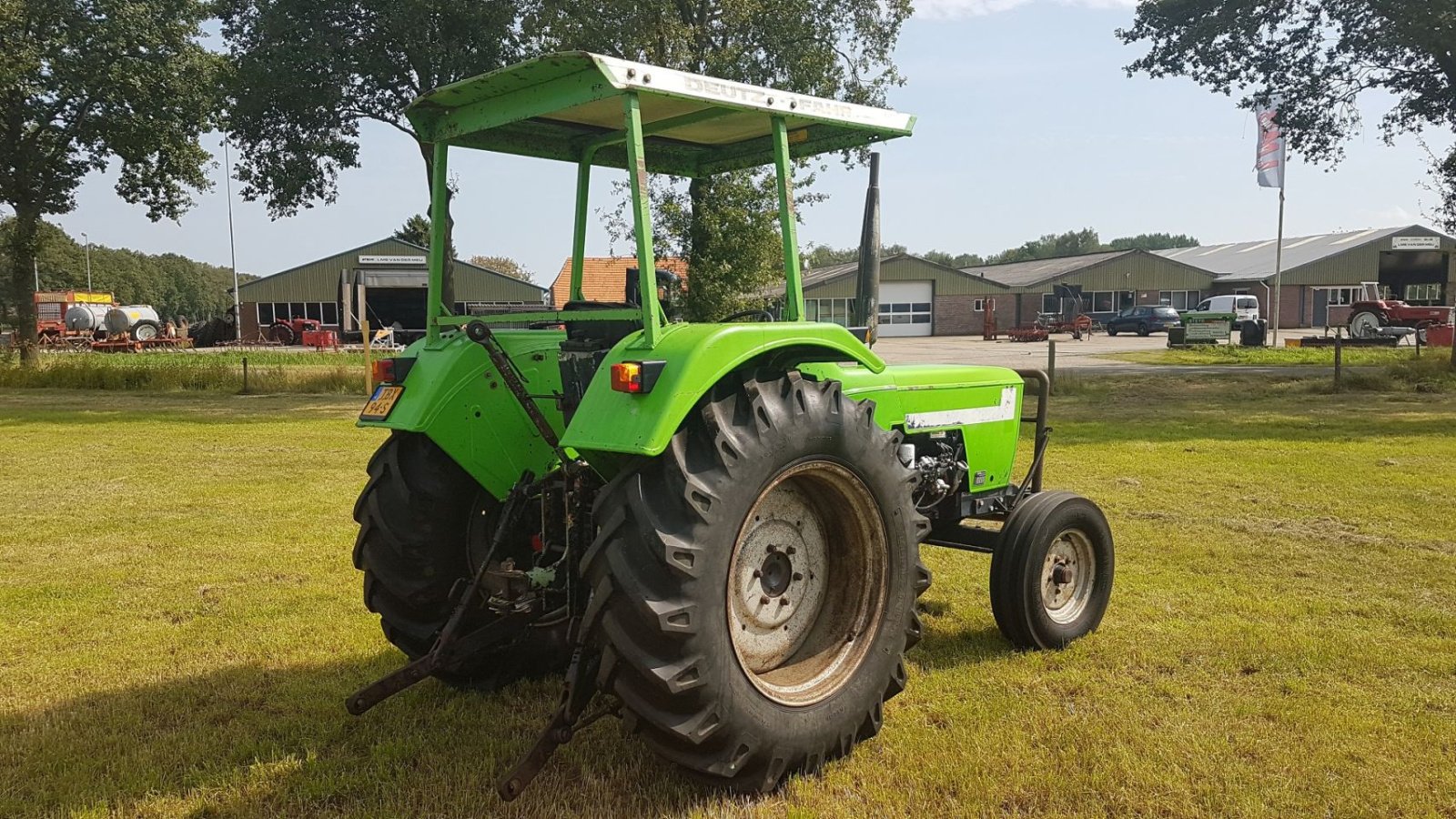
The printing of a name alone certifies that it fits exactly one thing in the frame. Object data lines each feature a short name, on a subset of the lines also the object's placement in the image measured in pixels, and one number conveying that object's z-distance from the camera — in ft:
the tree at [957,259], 370.73
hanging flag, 111.96
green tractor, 9.32
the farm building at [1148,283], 164.45
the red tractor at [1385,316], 104.88
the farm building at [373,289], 140.36
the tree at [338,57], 55.67
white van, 125.70
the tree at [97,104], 63.67
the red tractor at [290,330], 139.13
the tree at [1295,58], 57.06
